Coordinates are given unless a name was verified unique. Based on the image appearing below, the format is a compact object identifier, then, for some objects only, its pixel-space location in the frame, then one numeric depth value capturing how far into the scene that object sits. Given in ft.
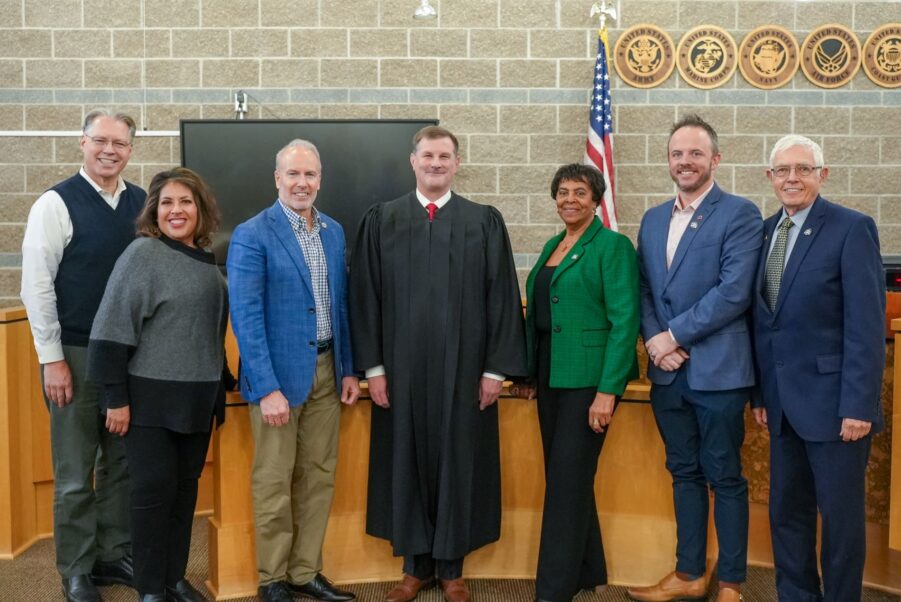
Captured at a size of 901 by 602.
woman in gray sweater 8.18
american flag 16.97
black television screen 16.99
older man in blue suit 7.84
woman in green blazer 8.98
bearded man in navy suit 8.71
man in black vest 9.24
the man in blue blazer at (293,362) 8.87
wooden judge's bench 9.85
